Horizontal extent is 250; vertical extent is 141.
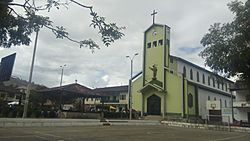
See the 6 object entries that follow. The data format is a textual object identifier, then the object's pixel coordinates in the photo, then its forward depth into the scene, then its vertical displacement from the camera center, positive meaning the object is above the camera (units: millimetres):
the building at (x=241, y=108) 28003 -734
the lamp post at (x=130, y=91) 31294 +1657
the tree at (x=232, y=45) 9014 +3083
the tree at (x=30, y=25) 4192 +1807
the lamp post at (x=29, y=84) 17095 +1266
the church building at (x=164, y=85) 28871 +2670
